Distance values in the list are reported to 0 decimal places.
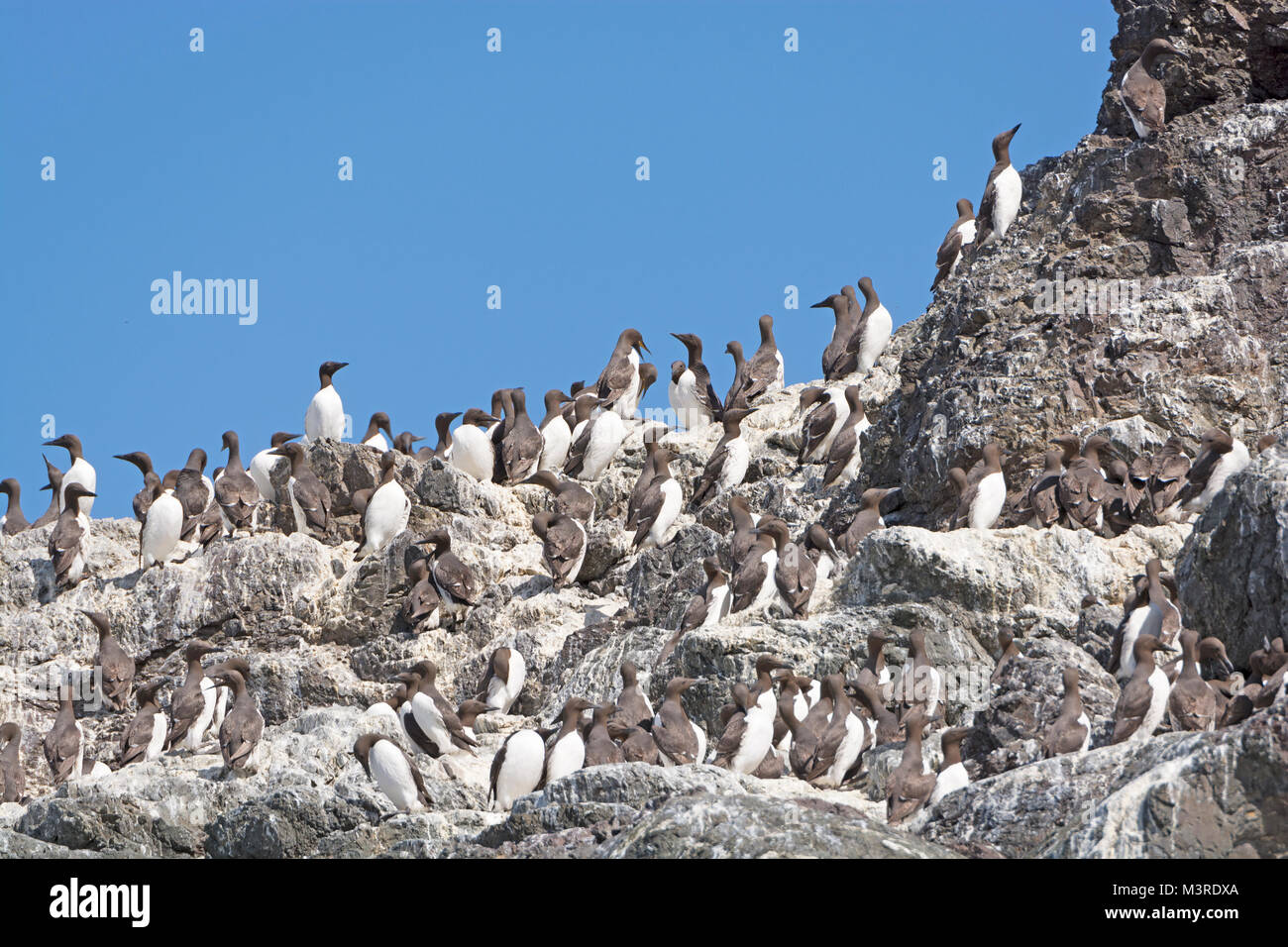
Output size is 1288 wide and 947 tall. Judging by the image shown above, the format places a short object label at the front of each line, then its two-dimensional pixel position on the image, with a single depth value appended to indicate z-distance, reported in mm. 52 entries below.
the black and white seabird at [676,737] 14508
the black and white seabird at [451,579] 19203
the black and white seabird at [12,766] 17641
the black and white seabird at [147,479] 22000
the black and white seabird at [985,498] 16844
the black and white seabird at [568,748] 14219
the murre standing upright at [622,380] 24875
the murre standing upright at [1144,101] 20422
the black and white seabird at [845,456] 21125
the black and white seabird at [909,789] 12258
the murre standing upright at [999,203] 22406
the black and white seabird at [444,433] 24128
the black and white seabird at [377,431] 23547
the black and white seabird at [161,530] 20641
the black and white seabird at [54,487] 24422
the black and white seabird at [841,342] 24703
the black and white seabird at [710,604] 17188
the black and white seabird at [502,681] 17891
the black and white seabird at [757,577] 17000
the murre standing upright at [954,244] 24266
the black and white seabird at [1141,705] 12234
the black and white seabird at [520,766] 14344
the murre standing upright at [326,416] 23750
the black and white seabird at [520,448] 22125
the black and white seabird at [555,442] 23281
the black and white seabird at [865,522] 18656
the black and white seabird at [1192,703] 12016
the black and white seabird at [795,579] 16484
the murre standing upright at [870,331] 24734
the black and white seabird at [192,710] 17953
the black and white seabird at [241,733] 16062
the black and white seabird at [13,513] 23453
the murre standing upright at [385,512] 20500
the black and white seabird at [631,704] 15500
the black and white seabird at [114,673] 19547
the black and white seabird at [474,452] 22438
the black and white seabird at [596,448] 22828
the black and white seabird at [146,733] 17984
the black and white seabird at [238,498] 21266
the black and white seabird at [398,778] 14852
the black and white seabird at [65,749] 18219
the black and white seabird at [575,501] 20906
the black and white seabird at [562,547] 19391
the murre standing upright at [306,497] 21203
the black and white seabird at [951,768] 12508
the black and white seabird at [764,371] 24600
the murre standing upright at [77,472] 24625
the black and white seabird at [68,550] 20875
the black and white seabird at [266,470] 22422
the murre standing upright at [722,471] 21328
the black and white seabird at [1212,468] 16250
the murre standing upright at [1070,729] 12258
